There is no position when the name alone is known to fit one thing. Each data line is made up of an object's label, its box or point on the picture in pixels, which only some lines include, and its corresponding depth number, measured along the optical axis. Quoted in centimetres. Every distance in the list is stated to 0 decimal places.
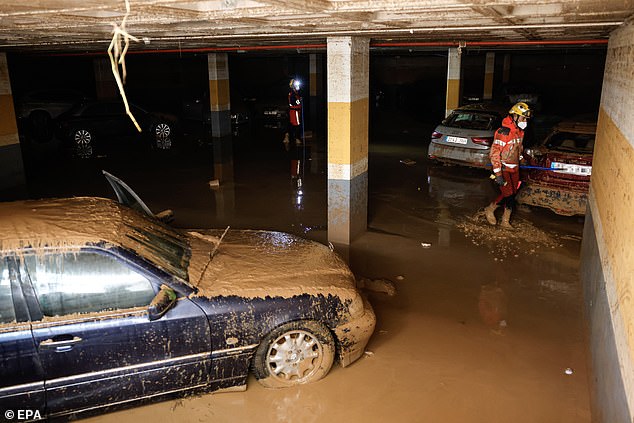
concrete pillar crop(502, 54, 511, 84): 2498
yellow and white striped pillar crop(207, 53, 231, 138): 1689
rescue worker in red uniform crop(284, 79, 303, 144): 1486
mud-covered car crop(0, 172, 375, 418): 359
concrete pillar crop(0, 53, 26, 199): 1086
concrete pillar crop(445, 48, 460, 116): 1508
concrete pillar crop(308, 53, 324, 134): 2216
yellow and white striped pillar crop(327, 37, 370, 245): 750
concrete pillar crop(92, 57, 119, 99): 2070
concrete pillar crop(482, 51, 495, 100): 2030
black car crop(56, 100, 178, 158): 1530
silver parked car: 1120
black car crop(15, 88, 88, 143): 1675
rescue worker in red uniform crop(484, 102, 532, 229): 780
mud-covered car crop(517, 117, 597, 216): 808
